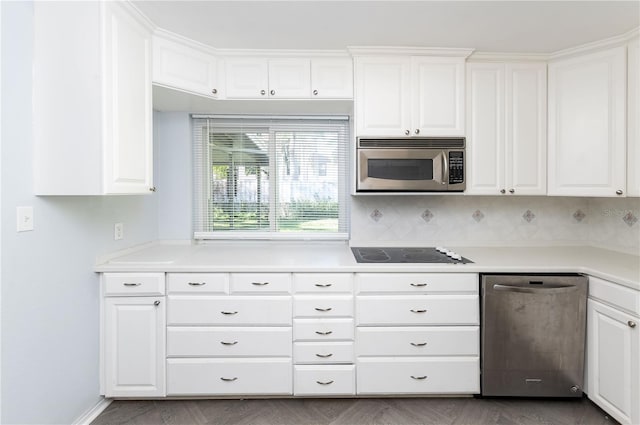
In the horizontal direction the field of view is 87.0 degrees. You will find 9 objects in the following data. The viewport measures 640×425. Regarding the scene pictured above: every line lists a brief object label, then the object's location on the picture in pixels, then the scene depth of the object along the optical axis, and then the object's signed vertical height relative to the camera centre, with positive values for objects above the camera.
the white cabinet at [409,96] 2.34 +0.80
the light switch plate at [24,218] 1.54 -0.04
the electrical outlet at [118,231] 2.26 -0.15
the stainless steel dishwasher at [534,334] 2.05 -0.76
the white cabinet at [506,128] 2.39 +0.58
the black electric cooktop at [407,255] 2.21 -0.32
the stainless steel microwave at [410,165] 2.34 +0.31
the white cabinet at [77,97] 1.65 +0.56
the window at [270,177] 2.86 +0.28
